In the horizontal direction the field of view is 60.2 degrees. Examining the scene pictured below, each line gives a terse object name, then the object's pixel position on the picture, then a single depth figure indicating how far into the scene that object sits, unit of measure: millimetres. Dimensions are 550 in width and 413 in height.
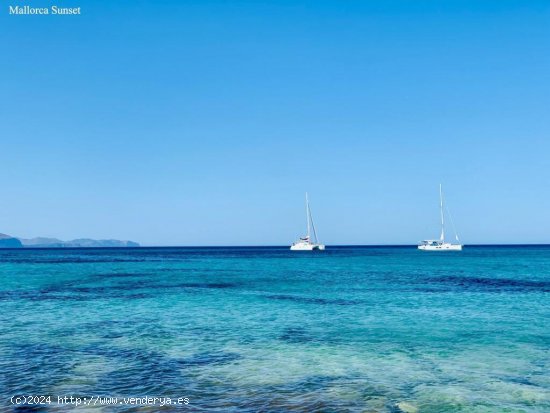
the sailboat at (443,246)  188625
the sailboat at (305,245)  191488
